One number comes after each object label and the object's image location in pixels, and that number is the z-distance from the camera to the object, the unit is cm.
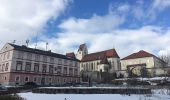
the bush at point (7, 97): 897
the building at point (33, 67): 3545
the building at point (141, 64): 4636
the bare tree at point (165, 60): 3618
